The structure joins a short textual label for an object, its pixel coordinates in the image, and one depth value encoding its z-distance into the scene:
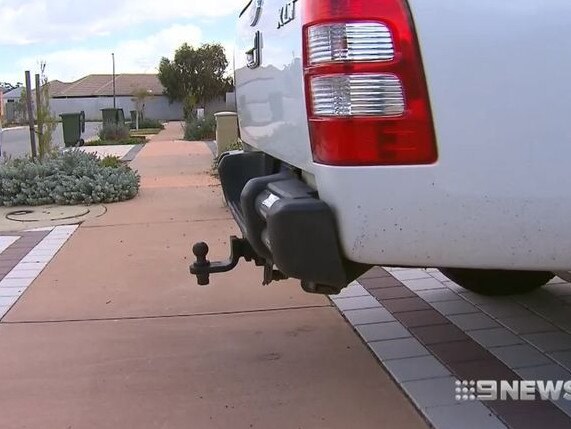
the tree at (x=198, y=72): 45.72
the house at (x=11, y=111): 47.02
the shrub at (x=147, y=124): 35.02
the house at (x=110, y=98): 52.44
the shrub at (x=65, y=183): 8.89
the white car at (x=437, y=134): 2.10
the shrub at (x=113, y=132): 23.94
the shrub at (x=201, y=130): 23.33
